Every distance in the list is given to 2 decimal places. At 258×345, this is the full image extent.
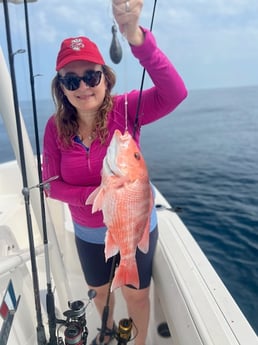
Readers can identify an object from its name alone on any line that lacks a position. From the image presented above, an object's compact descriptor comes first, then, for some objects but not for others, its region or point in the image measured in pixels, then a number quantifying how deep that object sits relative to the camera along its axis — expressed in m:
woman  1.51
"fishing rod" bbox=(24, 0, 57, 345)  1.78
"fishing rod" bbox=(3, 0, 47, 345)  1.48
